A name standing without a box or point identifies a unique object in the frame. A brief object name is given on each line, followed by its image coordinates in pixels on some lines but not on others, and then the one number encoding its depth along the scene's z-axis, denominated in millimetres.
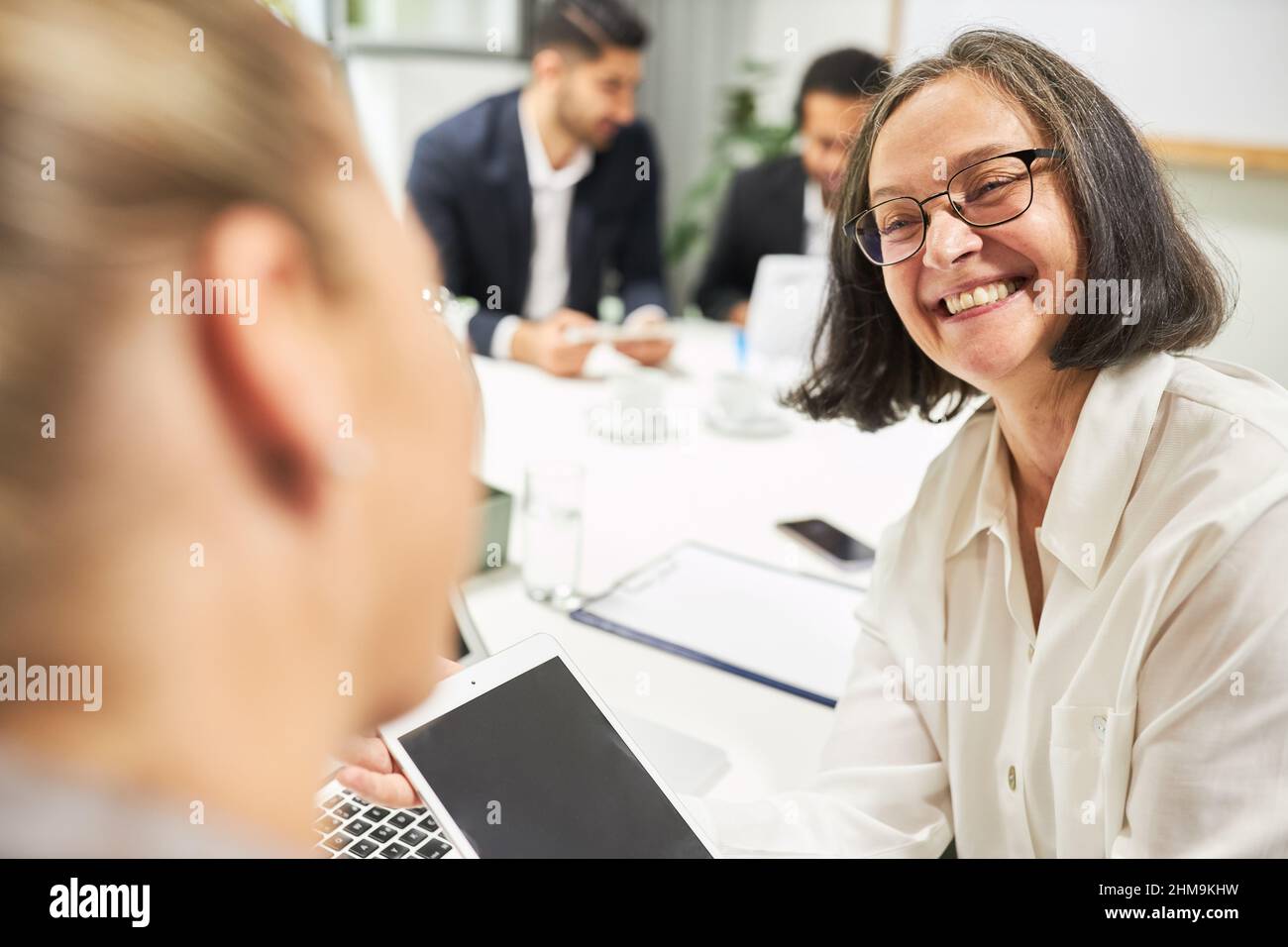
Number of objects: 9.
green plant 2809
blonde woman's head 233
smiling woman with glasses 565
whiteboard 1741
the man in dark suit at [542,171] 2049
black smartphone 1108
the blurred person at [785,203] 2066
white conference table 832
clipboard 896
